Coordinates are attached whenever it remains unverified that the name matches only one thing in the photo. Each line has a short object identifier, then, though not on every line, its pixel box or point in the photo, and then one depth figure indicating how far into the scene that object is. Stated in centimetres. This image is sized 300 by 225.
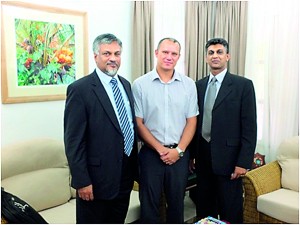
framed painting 232
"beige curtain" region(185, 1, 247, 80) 350
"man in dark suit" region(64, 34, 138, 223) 174
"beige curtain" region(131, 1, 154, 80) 312
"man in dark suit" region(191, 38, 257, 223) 212
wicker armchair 262
